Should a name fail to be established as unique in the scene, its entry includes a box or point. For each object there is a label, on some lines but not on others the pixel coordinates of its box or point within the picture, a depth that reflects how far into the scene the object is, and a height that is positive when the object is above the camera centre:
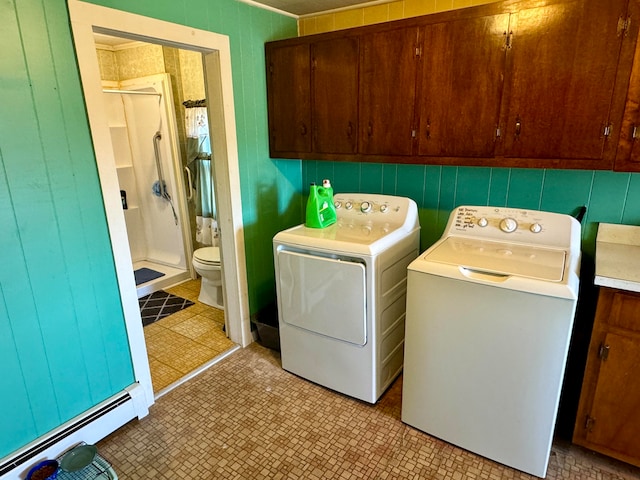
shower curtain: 3.45 -0.29
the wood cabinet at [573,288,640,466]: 1.55 -1.02
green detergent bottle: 2.35 -0.43
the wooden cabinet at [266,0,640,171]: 1.66 +0.23
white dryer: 2.00 -0.84
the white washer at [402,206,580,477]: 1.55 -0.84
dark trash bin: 2.65 -1.27
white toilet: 3.24 -1.12
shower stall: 3.67 -0.40
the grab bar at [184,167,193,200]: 3.70 -0.42
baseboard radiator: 1.66 -1.34
